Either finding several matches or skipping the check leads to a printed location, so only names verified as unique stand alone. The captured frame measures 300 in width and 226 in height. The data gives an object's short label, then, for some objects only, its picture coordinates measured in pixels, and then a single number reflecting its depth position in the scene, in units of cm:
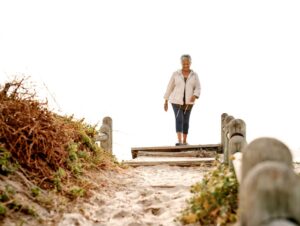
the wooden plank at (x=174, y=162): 805
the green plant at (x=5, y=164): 444
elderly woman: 947
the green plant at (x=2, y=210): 374
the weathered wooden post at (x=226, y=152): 681
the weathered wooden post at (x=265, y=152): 247
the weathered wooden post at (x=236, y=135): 511
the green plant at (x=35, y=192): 440
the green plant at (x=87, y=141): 710
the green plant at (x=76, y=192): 486
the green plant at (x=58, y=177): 485
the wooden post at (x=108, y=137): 910
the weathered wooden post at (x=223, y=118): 1079
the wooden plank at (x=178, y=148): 950
